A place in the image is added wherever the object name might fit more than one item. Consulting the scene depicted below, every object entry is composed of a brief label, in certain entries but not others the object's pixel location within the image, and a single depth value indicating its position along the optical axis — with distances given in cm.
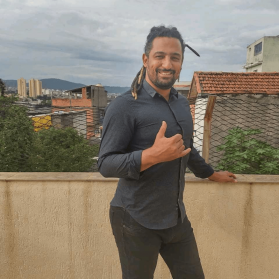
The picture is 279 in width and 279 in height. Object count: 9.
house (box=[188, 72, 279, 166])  1146
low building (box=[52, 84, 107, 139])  3169
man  118
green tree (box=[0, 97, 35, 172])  253
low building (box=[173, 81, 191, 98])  2259
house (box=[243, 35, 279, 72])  2806
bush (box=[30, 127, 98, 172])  278
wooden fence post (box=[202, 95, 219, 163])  208
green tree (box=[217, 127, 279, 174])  242
